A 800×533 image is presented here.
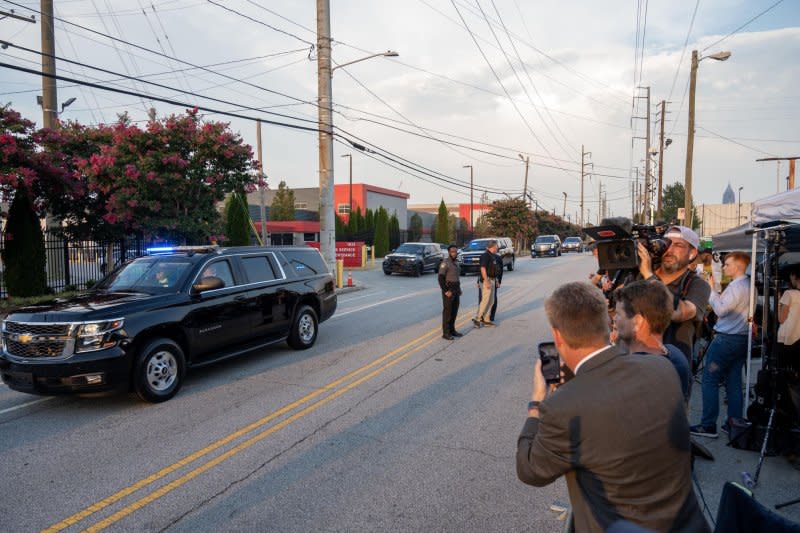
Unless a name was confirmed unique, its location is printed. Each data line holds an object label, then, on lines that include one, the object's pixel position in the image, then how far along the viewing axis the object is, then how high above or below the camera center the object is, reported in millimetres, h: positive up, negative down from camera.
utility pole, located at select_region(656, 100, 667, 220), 30859 +4051
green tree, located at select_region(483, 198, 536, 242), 52000 +2171
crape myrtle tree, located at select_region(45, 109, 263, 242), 15289 +2035
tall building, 71875 +5859
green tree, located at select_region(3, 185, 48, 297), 13961 -164
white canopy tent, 4891 +229
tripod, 4043 -1158
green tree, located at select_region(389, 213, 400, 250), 46031 +704
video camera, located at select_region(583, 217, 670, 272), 4574 -41
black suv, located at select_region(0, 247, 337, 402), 5574 -1010
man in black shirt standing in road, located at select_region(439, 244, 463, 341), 9625 -1015
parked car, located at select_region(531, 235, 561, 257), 43094 -609
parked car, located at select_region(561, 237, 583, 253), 55000 -558
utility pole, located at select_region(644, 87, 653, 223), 43703 +5191
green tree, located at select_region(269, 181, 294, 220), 49344 +3413
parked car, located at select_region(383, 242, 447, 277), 24469 -945
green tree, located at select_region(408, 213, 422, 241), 51375 +1248
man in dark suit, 1802 -732
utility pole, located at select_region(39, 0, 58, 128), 15852 +4853
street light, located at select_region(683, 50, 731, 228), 22156 +4027
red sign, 30188 -699
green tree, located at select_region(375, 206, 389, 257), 42656 +316
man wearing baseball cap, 4168 -383
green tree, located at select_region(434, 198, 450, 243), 51188 +1244
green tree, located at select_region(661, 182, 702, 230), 66562 +5201
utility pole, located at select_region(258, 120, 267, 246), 26698 +1092
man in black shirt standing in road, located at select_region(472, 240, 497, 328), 10829 -810
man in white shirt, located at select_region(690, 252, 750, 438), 4820 -1094
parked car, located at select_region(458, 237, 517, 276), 24500 -733
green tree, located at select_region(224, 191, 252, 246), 24750 +707
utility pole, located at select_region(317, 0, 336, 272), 17562 +3604
